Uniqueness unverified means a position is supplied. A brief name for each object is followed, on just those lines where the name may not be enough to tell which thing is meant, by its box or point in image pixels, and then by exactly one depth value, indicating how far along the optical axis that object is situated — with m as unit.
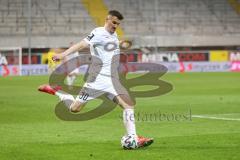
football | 12.05
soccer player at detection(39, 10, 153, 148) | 12.15
